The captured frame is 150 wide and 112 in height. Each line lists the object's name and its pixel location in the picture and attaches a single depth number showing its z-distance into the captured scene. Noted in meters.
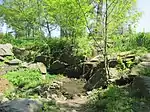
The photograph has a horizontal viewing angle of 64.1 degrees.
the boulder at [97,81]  5.67
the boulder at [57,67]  7.91
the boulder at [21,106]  3.55
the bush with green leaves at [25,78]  6.33
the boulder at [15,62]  8.06
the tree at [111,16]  5.64
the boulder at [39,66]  7.53
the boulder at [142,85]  4.09
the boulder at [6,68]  7.34
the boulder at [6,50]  8.75
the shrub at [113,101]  3.84
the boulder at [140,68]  4.90
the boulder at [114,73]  5.65
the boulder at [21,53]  8.80
